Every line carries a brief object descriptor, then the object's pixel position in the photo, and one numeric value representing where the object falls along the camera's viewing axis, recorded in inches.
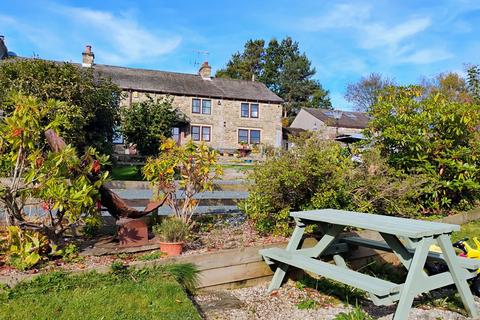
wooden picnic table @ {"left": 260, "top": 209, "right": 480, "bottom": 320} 125.9
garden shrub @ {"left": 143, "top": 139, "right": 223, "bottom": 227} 198.1
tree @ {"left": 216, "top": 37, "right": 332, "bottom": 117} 2177.7
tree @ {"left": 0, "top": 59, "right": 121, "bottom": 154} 490.1
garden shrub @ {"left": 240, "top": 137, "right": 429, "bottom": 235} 209.8
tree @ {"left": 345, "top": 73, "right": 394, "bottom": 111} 1924.2
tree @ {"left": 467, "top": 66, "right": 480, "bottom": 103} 414.4
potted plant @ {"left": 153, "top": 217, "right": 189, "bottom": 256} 172.9
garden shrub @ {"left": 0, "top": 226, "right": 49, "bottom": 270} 147.0
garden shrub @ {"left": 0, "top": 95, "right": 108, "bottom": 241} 148.6
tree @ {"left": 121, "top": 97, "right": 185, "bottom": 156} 770.8
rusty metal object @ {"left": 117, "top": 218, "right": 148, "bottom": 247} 182.5
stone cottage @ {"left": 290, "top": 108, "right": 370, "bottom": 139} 1545.3
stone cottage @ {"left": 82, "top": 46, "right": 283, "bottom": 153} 1149.1
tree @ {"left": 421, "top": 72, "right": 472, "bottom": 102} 1577.3
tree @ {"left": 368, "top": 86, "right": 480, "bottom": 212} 272.8
